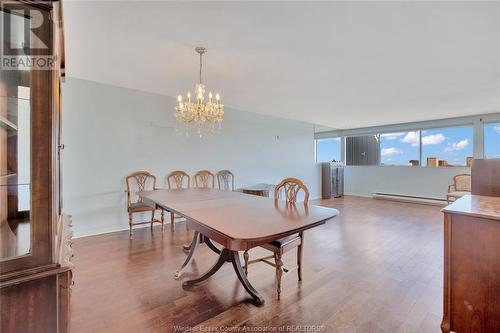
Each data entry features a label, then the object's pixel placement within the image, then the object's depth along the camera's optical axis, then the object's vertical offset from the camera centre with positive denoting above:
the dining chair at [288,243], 1.91 -0.66
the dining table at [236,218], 1.30 -0.36
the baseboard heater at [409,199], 6.12 -0.94
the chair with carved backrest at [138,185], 3.63 -0.30
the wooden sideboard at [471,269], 1.40 -0.66
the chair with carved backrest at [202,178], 4.50 -0.22
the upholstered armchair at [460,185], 5.17 -0.45
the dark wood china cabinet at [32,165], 0.88 +0.01
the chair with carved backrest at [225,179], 4.86 -0.26
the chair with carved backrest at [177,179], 4.18 -0.22
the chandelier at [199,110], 2.78 +0.71
